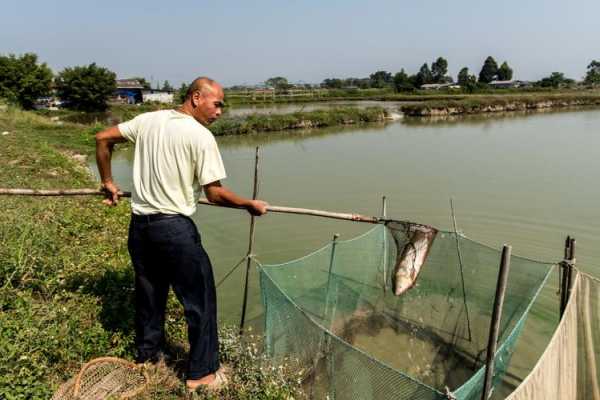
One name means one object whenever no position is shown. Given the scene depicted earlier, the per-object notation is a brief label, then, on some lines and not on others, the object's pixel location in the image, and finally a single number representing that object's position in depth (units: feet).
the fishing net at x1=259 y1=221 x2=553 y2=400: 9.09
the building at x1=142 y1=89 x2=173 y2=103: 146.30
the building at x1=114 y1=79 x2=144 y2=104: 141.22
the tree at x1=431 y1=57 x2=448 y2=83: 280.92
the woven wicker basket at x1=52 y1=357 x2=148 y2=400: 7.48
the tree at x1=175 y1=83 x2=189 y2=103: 122.83
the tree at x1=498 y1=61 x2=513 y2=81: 295.69
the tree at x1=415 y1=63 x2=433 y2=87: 264.78
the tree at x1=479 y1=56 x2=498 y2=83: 289.94
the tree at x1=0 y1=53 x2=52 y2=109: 89.72
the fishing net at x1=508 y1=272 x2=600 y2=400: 7.19
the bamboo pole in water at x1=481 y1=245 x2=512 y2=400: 5.92
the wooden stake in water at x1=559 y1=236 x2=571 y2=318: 8.41
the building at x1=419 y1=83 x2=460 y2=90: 240.12
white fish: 9.56
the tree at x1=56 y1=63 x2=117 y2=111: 103.86
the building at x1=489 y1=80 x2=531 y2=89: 265.81
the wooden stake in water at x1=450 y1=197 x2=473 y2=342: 11.76
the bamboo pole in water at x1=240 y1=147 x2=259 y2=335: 10.40
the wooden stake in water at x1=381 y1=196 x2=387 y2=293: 13.29
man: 7.00
